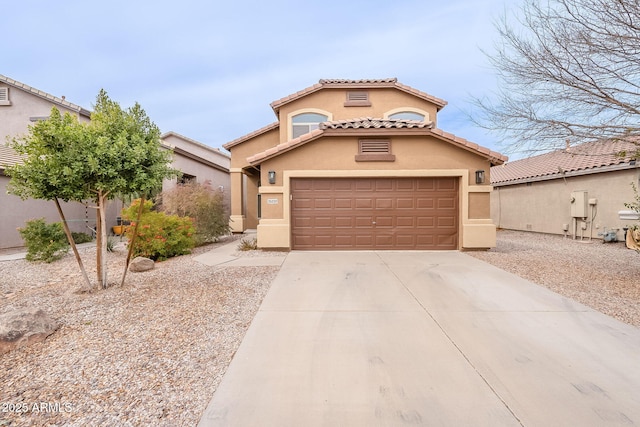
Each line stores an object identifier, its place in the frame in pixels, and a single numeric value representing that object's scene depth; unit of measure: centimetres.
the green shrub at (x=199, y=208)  1204
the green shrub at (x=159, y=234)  920
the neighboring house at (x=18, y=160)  1158
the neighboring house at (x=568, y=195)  1240
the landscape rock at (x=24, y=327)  376
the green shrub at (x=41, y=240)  905
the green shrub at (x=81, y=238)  1302
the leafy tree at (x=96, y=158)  516
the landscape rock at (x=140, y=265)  805
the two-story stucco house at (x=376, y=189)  1030
